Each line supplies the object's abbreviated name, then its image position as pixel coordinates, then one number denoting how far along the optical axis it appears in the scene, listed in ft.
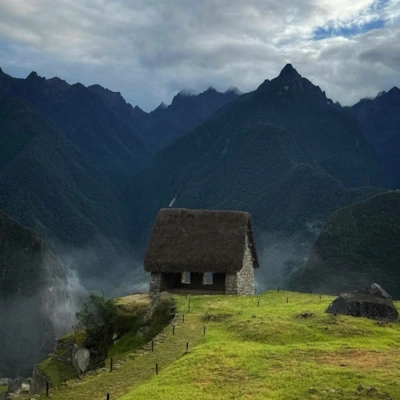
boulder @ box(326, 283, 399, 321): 71.10
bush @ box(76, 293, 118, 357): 90.79
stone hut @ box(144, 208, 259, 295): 113.39
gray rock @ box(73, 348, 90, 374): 90.07
